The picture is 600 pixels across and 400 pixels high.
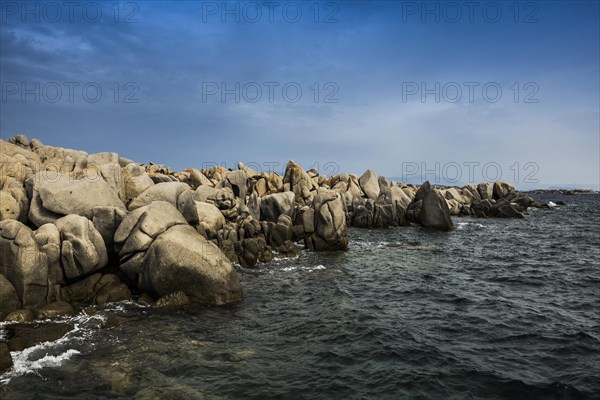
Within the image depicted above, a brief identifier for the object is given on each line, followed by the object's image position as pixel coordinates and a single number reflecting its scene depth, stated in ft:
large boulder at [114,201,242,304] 61.72
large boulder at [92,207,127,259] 69.26
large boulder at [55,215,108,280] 61.31
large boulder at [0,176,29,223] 69.72
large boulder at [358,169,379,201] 212.84
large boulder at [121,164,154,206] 93.25
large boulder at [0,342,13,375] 39.55
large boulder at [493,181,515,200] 274.57
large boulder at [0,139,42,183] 87.71
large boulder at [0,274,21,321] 52.19
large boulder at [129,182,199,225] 87.66
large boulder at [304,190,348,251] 114.32
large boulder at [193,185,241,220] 113.70
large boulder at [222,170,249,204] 157.48
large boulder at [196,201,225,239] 97.91
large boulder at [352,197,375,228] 171.01
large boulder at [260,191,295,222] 130.11
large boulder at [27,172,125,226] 71.23
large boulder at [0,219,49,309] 54.65
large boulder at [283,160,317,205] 184.65
